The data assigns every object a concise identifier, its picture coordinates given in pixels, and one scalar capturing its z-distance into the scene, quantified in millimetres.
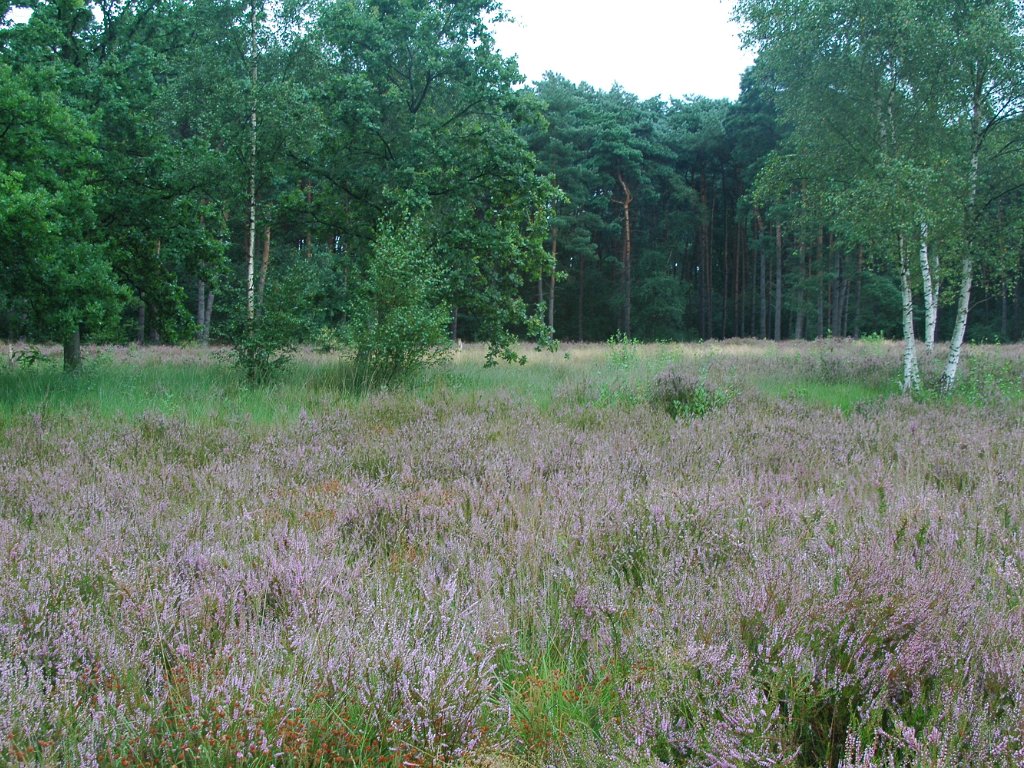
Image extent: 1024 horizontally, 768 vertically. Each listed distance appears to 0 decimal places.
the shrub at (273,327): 12156
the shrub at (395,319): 11500
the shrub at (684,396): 8508
